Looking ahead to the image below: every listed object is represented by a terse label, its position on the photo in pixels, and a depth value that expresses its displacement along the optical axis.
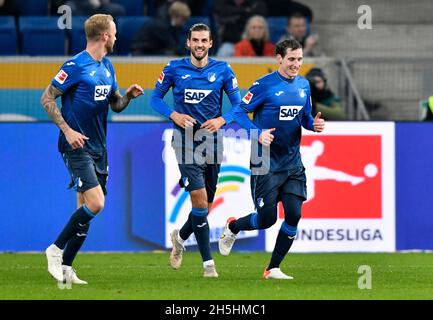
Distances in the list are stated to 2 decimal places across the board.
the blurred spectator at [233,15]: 18.52
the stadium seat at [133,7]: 19.38
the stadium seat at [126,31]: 18.45
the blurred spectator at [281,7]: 19.34
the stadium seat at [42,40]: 18.11
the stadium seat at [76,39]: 18.11
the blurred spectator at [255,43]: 17.81
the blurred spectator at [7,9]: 18.69
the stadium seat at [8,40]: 18.22
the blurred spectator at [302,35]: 18.09
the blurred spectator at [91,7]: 18.53
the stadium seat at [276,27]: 18.78
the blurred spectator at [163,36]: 17.78
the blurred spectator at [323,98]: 16.17
